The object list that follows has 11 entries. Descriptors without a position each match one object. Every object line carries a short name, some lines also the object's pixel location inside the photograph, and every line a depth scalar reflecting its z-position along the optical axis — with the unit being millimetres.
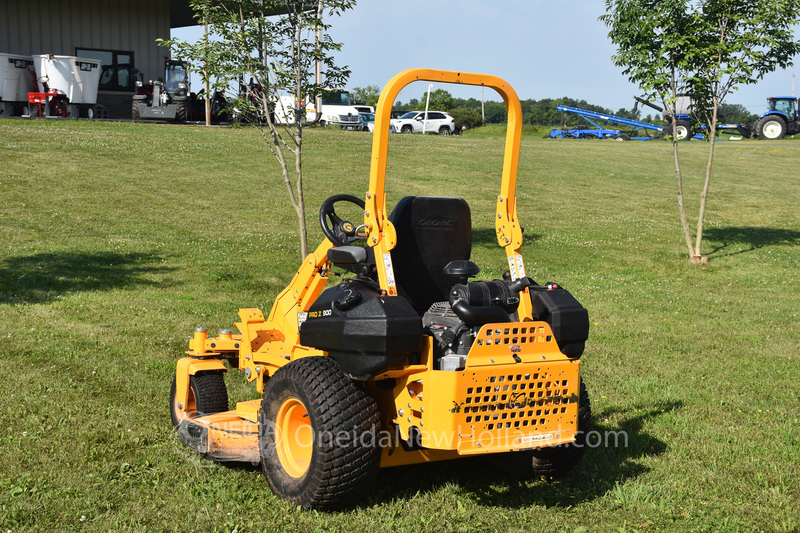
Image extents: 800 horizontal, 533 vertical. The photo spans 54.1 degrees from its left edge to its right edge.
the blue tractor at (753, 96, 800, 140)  44188
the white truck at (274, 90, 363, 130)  37444
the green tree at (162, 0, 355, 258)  10414
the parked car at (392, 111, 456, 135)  40656
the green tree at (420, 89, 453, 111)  59812
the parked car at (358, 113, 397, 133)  38281
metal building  31016
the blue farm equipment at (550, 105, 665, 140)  46031
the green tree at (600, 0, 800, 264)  13781
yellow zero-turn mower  3984
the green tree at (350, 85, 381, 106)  66438
